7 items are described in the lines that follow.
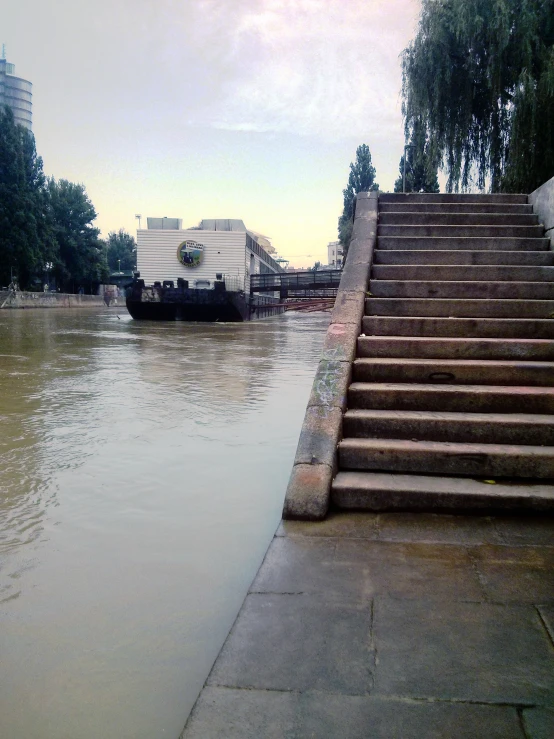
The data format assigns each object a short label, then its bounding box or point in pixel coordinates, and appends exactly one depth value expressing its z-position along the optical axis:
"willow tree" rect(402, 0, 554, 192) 11.48
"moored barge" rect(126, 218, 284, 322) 31.92
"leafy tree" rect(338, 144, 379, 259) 51.06
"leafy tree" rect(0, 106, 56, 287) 46.88
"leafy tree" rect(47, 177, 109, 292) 65.25
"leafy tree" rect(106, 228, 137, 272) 110.06
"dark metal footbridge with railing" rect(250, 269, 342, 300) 35.81
